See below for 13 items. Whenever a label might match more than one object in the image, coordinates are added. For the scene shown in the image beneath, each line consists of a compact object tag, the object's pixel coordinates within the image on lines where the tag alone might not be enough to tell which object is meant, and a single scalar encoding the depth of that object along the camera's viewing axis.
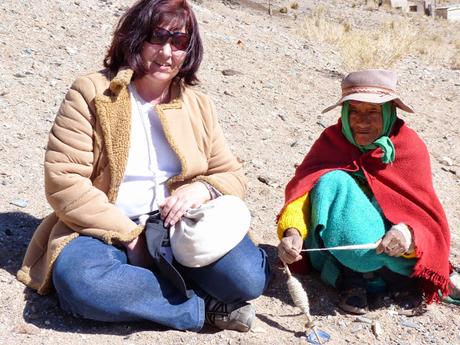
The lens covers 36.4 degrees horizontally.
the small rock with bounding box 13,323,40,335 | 2.58
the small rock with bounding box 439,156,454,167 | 5.52
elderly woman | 2.86
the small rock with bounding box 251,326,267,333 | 2.77
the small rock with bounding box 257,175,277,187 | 4.46
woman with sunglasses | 2.60
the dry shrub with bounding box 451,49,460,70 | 9.86
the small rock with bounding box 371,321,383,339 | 2.87
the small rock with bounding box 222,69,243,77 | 6.60
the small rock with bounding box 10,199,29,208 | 3.61
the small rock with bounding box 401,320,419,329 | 2.94
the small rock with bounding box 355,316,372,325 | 2.94
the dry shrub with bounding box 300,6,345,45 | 9.85
